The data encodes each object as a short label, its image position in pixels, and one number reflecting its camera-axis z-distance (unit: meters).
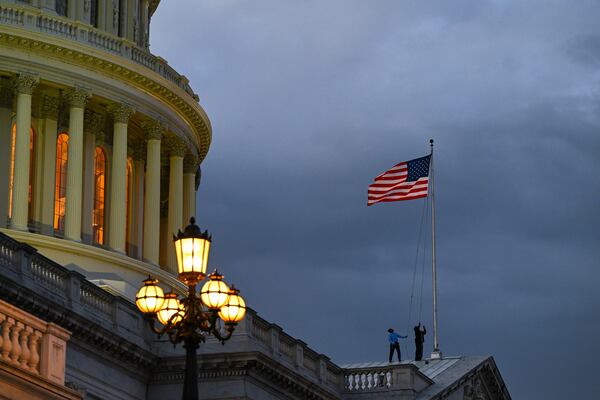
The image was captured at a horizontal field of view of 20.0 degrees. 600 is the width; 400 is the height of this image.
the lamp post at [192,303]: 22.75
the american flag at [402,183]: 61.00
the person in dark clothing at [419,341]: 59.78
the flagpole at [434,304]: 60.06
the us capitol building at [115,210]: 41.59
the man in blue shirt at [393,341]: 56.66
